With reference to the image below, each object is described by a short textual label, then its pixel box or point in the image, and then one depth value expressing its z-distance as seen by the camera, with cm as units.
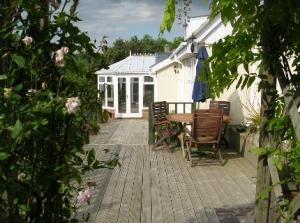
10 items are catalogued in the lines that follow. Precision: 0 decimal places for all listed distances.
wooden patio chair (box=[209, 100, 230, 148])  841
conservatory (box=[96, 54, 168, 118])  1692
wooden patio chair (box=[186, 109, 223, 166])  617
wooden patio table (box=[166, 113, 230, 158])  682
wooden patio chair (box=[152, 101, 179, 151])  760
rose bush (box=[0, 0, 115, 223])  131
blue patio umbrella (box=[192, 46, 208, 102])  723
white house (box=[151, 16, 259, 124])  825
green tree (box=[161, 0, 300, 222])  164
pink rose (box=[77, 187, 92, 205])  147
